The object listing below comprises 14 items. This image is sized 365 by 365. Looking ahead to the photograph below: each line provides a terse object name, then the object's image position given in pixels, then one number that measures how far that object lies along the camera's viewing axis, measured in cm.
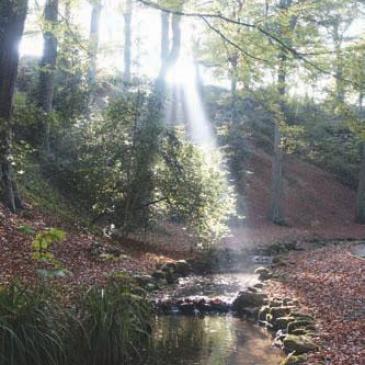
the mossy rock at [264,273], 1200
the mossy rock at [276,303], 920
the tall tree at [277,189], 2117
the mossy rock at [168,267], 1142
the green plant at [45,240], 534
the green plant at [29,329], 497
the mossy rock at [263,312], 904
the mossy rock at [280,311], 870
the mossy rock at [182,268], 1197
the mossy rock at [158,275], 1085
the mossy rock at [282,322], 823
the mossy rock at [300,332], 755
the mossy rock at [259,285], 1091
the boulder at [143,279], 970
